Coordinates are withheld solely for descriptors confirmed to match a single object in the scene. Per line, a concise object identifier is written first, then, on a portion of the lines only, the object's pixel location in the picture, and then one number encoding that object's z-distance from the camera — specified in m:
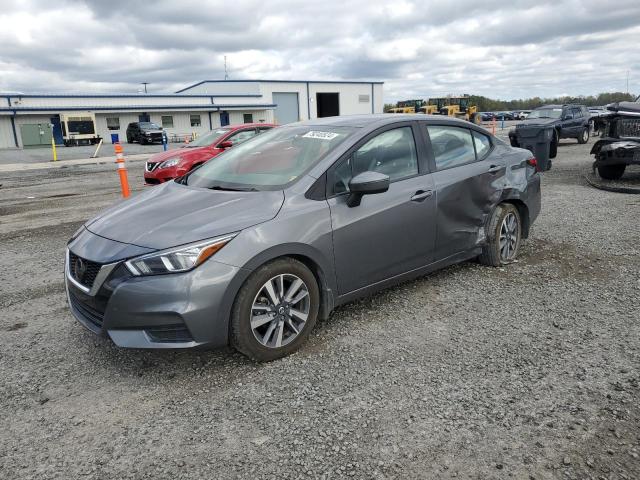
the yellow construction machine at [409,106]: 41.47
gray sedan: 3.07
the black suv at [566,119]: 20.39
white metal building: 38.44
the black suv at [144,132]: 36.94
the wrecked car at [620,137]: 9.15
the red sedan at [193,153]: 10.59
